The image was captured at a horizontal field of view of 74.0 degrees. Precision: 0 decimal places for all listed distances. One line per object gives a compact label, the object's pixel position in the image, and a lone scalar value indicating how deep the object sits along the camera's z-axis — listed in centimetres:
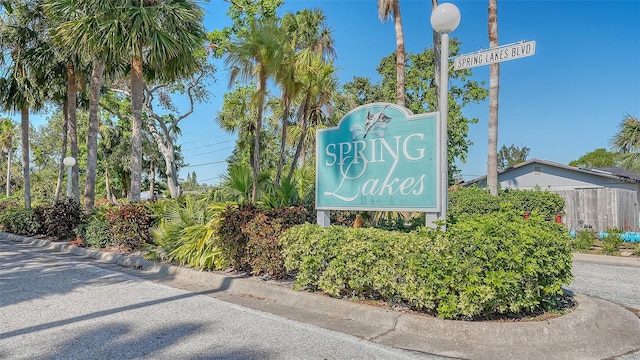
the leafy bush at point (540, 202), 1341
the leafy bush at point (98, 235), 1145
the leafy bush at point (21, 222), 1608
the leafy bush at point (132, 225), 1048
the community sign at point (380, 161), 533
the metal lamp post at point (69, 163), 1527
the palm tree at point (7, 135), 3988
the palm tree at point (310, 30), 2364
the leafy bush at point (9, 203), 2684
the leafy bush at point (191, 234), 792
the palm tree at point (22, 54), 1619
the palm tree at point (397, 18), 1582
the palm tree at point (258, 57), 870
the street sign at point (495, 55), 498
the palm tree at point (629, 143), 1415
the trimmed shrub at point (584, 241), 1193
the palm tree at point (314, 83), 942
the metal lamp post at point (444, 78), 512
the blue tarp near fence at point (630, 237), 1213
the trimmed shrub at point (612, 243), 1103
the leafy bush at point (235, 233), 722
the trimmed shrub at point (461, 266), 432
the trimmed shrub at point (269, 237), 658
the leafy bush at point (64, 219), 1391
